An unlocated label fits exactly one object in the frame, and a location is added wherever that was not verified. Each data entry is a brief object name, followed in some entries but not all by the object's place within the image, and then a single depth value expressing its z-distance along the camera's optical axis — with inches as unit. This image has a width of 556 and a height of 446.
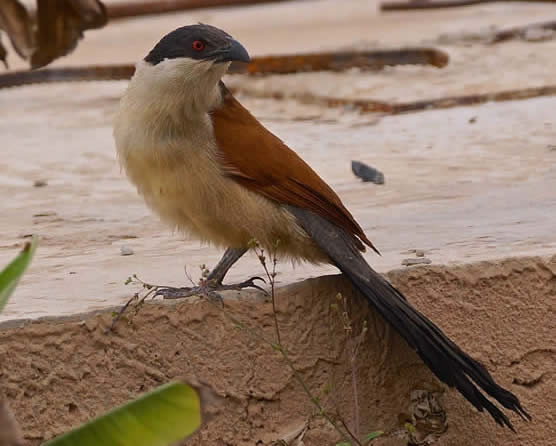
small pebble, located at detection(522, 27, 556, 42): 652.1
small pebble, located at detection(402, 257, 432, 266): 290.2
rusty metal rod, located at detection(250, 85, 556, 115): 520.7
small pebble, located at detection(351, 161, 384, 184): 400.0
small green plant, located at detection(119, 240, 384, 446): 267.6
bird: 269.1
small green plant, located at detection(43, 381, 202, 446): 193.8
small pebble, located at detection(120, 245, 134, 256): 327.0
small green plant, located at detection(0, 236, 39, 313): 187.0
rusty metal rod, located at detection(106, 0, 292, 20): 735.9
